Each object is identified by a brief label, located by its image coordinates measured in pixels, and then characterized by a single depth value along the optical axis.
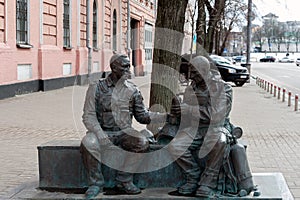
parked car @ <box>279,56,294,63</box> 92.26
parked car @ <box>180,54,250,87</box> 27.83
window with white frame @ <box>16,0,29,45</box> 17.80
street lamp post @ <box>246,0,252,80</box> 29.95
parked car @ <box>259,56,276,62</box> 96.15
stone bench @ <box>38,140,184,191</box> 4.85
